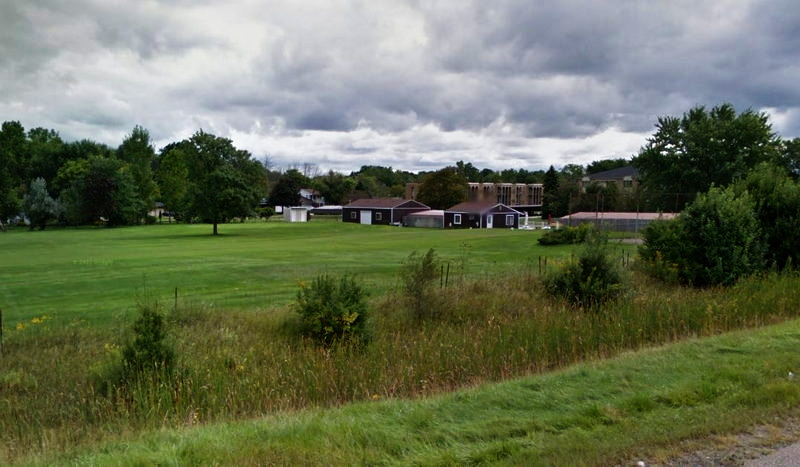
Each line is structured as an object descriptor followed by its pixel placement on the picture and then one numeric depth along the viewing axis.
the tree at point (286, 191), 119.69
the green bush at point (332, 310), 10.48
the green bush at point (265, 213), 105.35
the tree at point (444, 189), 98.31
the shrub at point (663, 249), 16.50
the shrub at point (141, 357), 7.74
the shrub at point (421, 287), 12.34
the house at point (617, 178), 95.56
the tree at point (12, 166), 84.12
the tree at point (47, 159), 99.88
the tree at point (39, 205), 77.88
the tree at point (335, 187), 133.00
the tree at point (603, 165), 139.88
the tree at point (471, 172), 148.62
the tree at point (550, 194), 91.61
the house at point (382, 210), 85.56
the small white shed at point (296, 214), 95.75
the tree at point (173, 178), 103.56
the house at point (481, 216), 76.25
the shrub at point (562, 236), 34.56
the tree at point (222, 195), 59.16
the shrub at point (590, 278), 13.12
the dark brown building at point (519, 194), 112.07
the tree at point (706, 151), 55.25
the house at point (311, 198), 135.50
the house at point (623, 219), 47.62
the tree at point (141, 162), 95.16
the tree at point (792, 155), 73.56
